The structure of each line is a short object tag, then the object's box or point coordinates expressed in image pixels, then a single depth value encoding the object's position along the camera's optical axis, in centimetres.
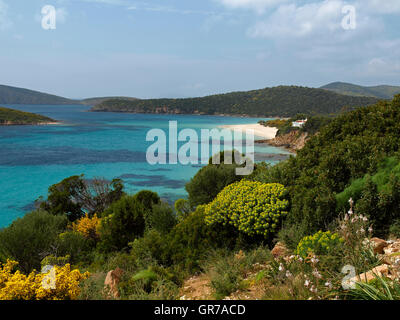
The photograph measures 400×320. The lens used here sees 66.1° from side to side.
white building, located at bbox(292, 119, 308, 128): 5504
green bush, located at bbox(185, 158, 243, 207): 1228
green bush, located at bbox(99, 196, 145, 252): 1052
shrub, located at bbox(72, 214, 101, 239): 1277
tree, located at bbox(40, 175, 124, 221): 1656
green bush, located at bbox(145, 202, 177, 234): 991
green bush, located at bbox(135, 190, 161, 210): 1221
